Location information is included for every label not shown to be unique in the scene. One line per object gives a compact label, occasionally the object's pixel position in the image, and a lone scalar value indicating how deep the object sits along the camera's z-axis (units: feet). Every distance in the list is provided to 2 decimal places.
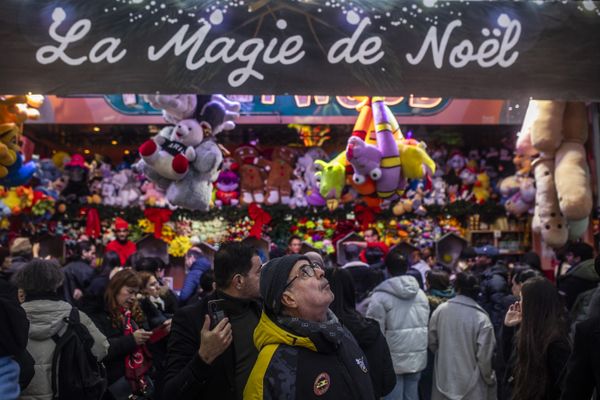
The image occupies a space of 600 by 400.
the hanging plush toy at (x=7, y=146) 13.91
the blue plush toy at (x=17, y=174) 15.01
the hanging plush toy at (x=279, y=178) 31.19
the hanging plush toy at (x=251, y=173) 31.22
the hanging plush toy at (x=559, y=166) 16.10
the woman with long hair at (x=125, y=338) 11.38
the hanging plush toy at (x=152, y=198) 30.50
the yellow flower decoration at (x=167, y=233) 29.89
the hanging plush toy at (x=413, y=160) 17.87
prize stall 9.43
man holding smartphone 6.72
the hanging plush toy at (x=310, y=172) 30.71
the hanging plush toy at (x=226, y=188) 30.99
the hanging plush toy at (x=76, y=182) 31.22
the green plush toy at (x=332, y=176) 18.75
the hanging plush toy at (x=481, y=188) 31.07
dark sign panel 9.34
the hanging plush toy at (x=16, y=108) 14.48
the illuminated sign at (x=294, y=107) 28.89
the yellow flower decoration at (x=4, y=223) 28.34
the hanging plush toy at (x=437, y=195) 30.96
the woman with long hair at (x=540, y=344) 9.51
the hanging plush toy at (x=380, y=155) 17.28
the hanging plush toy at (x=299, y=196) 30.96
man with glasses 5.85
